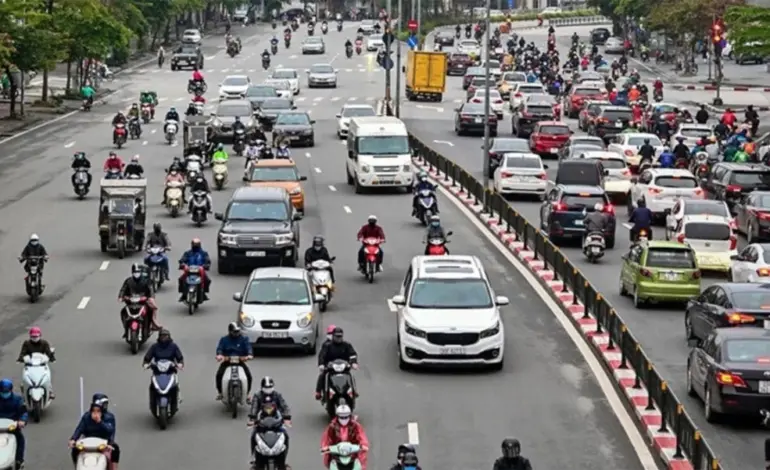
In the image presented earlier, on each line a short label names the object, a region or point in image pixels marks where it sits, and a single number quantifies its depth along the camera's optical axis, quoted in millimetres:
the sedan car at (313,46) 126188
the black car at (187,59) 110500
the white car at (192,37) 124906
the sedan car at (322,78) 98750
